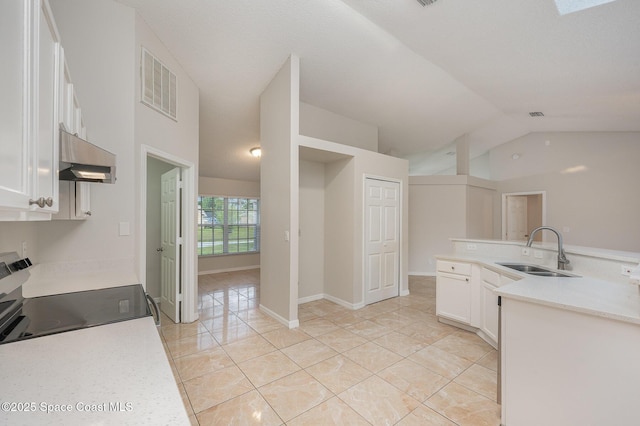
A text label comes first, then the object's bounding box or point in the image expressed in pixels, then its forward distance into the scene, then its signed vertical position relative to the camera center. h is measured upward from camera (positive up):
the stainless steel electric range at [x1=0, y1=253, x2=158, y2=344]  1.12 -0.48
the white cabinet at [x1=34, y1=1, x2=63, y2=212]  0.98 +0.42
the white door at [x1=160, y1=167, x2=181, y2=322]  3.36 -0.43
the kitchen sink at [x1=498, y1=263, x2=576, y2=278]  2.32 -0.55
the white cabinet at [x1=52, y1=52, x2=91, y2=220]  1.40 +0.19
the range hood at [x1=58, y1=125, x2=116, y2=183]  1.29 +0.26
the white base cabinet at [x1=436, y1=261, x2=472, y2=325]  3.10 -0.95
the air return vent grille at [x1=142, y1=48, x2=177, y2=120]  2.58 +1.31
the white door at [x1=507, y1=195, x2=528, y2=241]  7.23 -0.13
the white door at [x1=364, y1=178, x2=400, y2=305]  4.16 -0.45
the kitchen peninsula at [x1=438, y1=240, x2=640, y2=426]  1.34 -0.76
